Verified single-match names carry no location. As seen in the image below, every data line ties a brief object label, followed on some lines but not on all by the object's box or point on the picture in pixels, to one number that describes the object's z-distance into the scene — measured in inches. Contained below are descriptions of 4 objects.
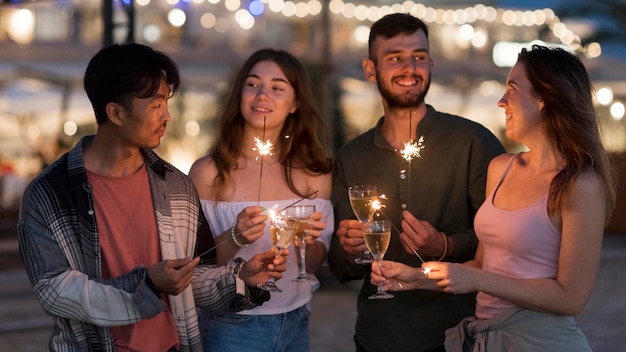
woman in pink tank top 145.6
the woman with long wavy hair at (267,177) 171.8
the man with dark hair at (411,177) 180.9
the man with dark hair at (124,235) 144.8
